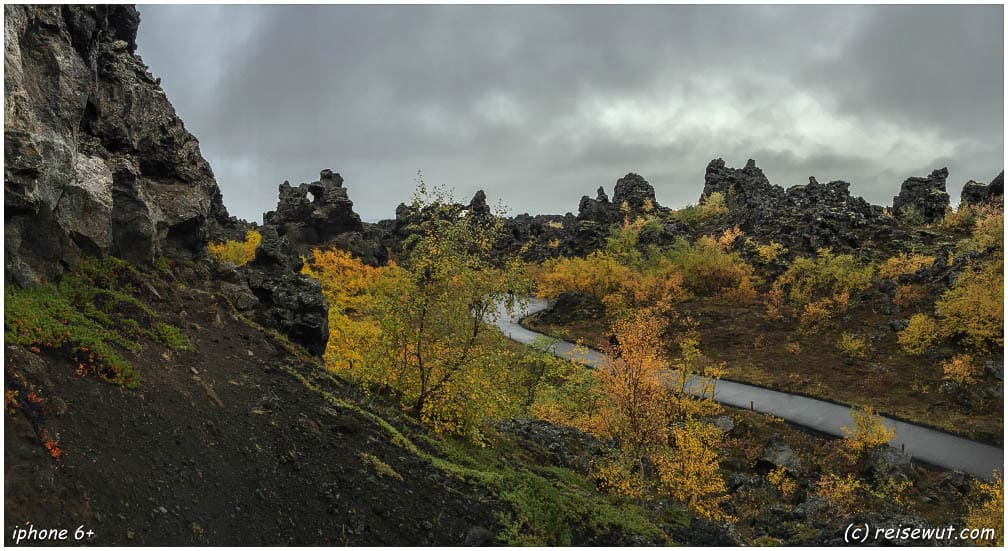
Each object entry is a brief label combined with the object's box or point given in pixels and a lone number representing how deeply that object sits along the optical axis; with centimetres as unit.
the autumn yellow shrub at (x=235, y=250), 5486
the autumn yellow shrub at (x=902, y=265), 5788
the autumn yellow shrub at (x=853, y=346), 4694
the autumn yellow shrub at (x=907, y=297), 5253
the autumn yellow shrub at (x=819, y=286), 5622
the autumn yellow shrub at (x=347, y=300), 2591
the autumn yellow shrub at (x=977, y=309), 4062
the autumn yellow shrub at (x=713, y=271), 6906
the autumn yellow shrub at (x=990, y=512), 1758
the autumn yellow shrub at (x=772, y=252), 7175
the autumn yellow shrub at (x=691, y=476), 2058
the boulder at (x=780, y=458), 2716
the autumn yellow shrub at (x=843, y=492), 2325
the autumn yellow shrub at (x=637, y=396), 2359
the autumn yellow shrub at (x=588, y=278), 7344
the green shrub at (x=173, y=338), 1573
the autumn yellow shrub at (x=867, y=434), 2848
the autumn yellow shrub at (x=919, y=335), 4416
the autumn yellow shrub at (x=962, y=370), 3675
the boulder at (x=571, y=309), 7238
